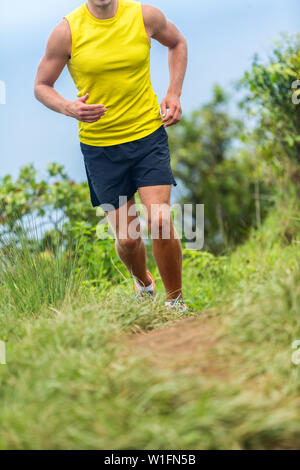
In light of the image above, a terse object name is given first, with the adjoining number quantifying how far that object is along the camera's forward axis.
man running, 6.82
